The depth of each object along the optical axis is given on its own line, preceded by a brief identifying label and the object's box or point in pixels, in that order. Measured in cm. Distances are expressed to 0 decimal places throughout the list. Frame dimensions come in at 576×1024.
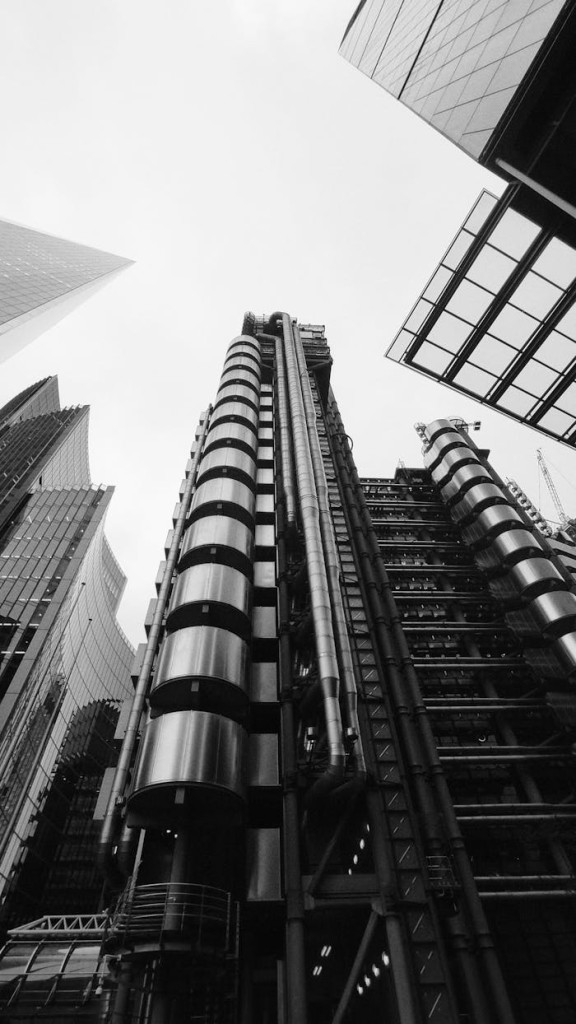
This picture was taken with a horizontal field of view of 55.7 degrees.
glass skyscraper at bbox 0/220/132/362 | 7744
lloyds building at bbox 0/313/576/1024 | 1730
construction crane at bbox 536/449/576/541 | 11204
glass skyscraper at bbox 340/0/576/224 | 1004
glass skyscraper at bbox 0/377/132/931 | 5941
